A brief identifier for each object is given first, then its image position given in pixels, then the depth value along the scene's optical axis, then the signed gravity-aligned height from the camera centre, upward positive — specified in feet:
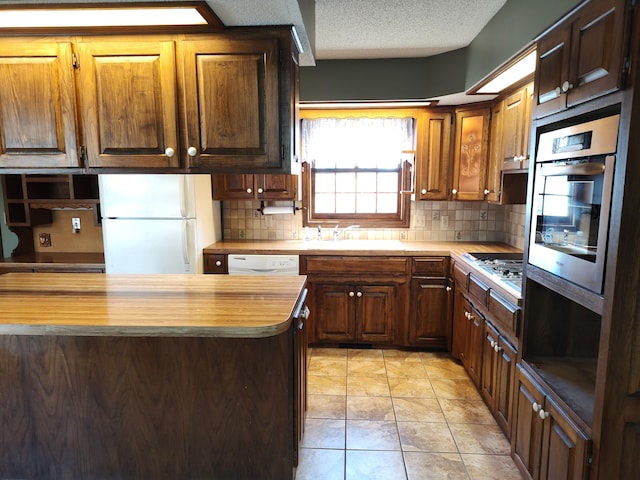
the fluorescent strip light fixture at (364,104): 10.96 +2.63
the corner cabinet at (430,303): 10.83 -3.01
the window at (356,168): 11.58 +0.89
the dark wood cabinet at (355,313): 11.10 -3.37
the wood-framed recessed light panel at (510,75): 7.01 +2.52
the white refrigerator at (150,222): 10.02 -0.70
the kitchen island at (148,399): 5.73 -3.06
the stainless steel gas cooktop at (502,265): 7.38 -1.57
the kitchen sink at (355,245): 11.03 -1.47
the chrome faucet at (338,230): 12.47 -1.11
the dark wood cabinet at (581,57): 4.00 +1.65
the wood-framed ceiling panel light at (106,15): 4.99 +2.46
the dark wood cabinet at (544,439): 4.55 -3.20
